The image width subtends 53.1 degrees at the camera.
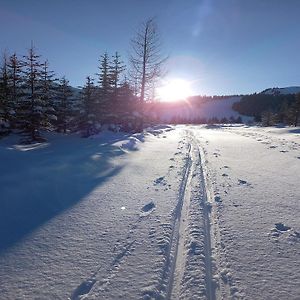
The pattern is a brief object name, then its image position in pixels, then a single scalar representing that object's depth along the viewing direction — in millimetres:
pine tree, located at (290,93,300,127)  51538
